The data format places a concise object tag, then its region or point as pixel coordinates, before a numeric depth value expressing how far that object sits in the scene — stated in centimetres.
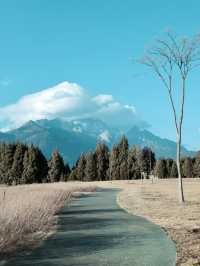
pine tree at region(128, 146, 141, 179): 9464
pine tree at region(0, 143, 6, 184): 8194
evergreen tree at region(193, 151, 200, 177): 10344
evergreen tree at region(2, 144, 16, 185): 8156
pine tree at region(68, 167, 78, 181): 9238
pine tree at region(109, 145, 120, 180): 8944
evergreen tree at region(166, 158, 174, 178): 11120
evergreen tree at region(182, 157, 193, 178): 10794
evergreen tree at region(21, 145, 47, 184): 8050
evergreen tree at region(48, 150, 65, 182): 8744
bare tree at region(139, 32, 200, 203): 2717
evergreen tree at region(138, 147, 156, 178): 10212
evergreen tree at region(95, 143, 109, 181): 9231
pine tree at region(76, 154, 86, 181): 9312
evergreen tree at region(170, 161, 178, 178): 10912
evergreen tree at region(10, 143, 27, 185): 8144
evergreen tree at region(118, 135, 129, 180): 8969
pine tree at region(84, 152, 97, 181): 9081
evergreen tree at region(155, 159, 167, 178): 10975
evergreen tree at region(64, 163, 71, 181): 9216
